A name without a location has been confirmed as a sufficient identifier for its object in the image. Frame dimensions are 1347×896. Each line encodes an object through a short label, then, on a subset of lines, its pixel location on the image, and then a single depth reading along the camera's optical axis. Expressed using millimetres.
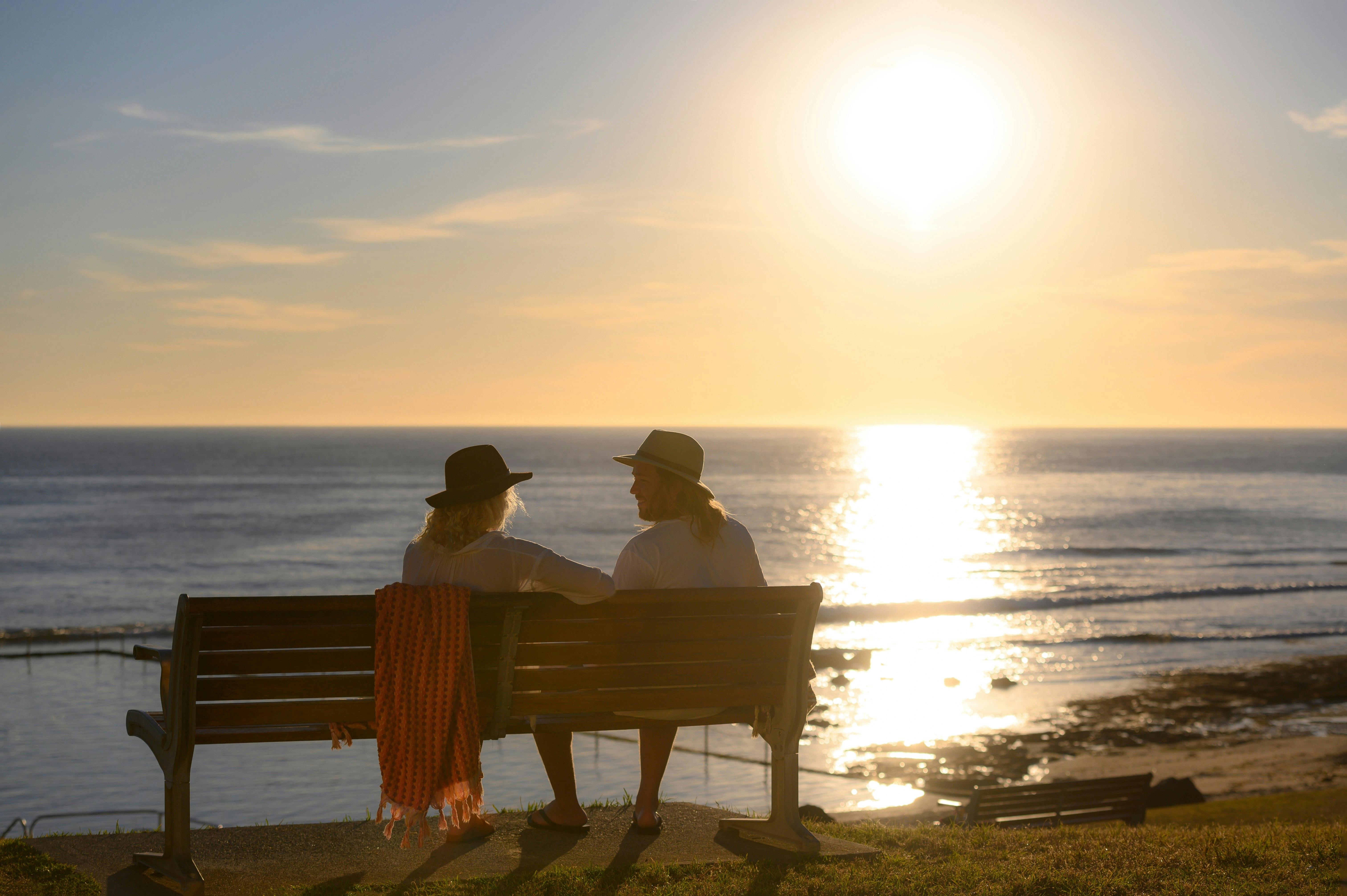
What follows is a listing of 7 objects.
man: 5090
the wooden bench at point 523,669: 4078
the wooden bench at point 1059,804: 11586
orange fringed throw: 4172
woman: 4512
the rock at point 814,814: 11070
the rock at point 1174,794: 15133
